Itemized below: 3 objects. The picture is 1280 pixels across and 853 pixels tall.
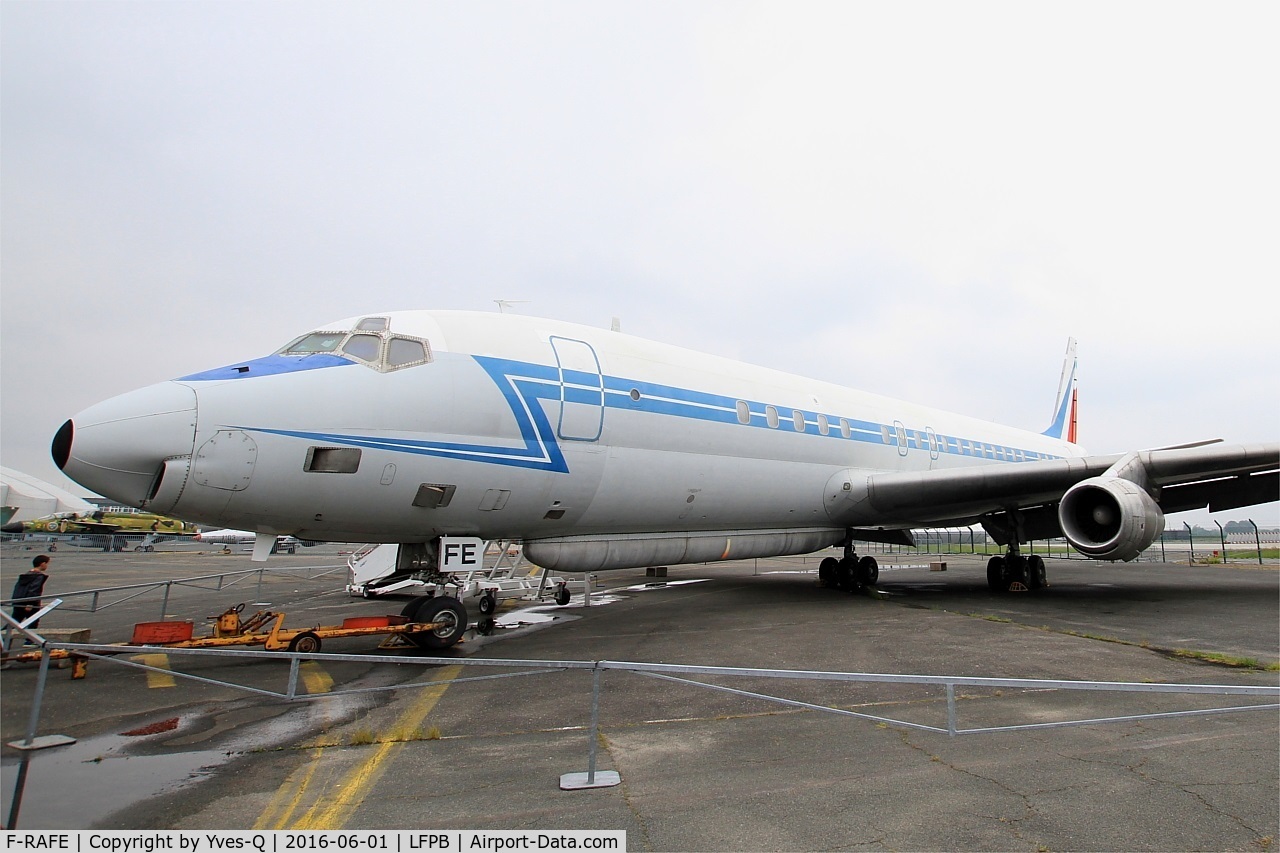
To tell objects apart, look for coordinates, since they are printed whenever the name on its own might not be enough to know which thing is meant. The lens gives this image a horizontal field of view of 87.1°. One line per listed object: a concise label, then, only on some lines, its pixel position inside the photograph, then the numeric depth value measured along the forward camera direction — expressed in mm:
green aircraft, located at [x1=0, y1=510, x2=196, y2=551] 52000
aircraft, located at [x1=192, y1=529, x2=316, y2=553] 58375
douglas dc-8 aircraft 6668
